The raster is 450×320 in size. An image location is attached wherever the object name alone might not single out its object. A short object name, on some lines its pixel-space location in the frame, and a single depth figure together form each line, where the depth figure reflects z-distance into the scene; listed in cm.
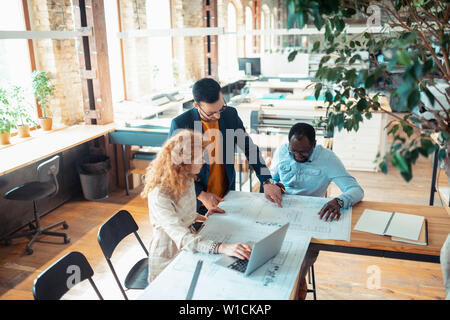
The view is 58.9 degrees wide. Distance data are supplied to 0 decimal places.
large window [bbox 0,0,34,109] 421
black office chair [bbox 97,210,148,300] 205
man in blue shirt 239
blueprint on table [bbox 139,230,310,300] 145
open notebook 186
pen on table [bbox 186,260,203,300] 143
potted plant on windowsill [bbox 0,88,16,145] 371
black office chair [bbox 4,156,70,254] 339
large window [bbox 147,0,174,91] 738
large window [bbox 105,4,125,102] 620
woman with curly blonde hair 182
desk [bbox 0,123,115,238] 352
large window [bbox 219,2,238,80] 1038
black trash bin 453
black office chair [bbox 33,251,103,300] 160
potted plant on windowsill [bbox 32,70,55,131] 406
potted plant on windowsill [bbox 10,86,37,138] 389
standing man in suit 227
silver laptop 151
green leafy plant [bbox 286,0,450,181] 96
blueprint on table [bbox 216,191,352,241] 193
